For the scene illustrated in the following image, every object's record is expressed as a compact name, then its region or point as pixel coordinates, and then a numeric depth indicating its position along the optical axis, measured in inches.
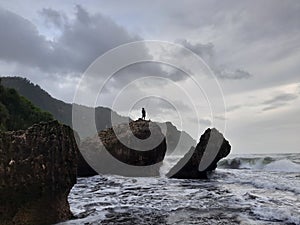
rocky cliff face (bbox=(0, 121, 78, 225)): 216.7
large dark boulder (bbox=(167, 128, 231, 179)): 591.7
